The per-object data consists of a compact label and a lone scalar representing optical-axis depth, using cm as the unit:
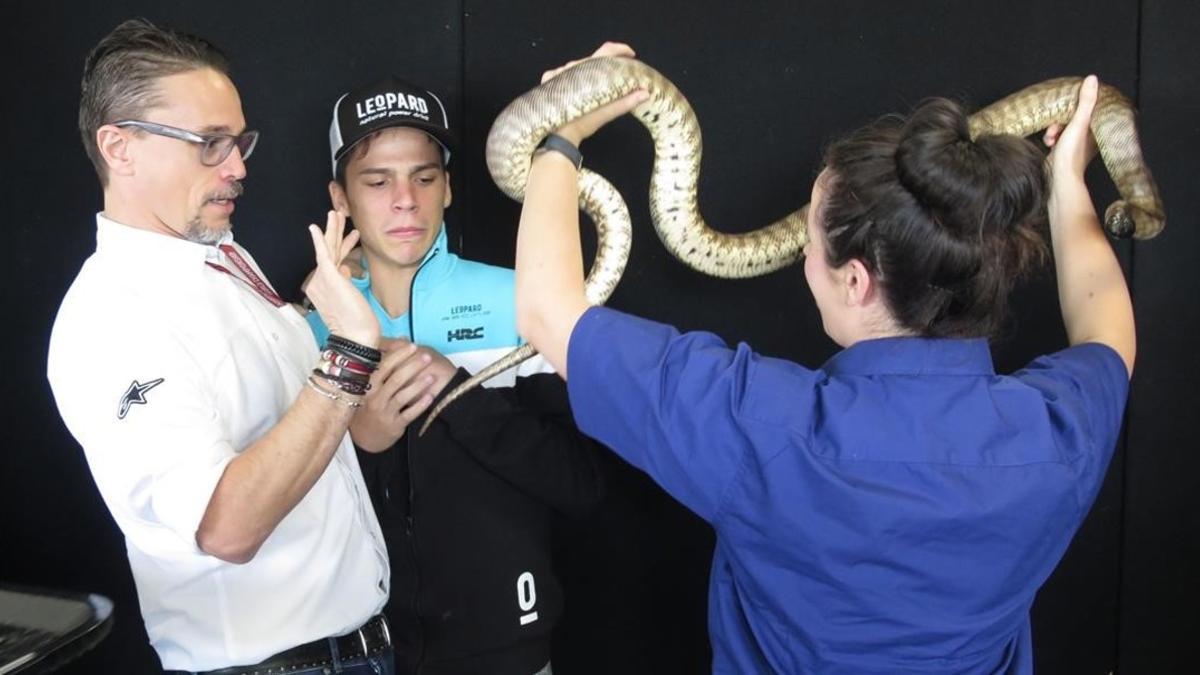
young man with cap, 174
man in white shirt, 133
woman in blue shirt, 122
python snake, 158
